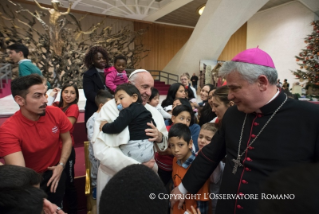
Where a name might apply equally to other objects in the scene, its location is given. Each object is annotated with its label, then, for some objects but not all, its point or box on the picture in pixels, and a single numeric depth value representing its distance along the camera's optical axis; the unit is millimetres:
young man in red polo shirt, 1359
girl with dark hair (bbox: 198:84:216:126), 2523
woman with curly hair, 2775
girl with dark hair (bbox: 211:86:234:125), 1696
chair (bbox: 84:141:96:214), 2041
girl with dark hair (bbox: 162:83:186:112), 3422
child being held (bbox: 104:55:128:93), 3035
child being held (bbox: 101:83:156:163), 1415
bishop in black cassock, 948
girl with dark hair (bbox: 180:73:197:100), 4695
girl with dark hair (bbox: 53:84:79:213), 2057
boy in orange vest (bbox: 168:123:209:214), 1510
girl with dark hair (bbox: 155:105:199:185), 1933
